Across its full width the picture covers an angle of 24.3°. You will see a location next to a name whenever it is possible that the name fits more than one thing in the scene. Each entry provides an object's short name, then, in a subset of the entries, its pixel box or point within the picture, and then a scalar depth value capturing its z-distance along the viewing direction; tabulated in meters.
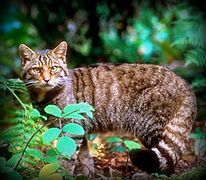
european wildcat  4.15
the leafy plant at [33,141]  3.04
